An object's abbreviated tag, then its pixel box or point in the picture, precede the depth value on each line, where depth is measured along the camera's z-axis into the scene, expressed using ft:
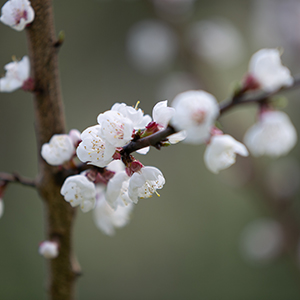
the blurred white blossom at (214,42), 6.03
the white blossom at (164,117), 2.15
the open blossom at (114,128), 2.14
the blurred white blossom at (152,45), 6.47
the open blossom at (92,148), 2.16
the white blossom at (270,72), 2.44
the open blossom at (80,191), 2.23
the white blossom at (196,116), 2.07
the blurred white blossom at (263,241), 6.01
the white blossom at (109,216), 2.48
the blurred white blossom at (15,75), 2.31
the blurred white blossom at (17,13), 2.25
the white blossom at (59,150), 2.26
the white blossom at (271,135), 2.51
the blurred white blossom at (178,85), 5.98
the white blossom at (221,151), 2.26
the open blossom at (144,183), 2.19
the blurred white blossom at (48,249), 2.38
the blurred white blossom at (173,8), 6.05
